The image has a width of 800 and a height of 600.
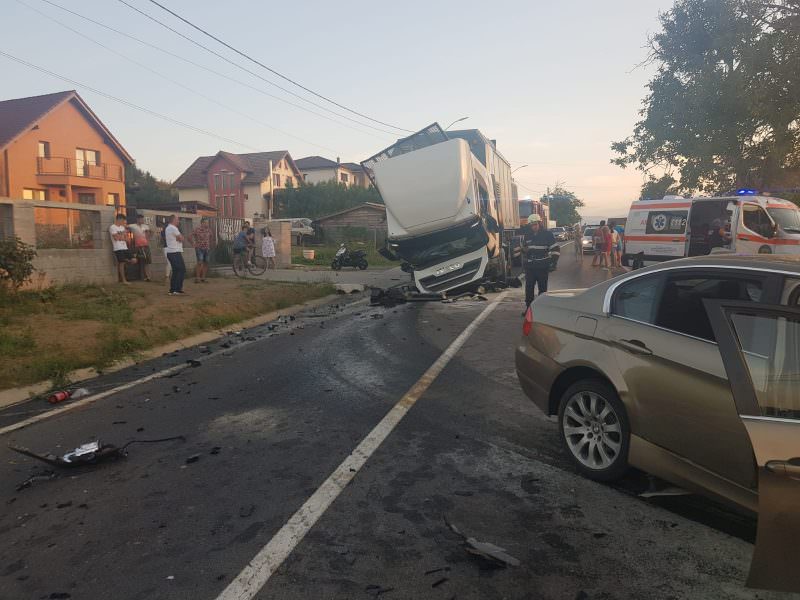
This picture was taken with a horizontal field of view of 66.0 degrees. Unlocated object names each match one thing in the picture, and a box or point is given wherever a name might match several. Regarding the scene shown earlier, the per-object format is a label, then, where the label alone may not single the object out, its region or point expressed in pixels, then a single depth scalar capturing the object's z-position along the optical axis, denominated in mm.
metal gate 22922
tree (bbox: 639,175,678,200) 35125
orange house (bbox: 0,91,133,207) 37062
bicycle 20250
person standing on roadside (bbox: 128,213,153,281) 15742
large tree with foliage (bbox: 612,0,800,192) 22656
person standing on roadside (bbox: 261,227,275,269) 24094
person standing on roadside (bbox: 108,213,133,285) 14891
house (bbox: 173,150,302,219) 61062
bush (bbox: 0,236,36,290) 11336
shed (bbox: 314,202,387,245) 46031
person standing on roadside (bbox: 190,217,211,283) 16578
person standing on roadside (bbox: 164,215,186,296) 14336
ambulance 17156
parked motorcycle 26688
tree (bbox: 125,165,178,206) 60816
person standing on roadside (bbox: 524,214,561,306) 11875
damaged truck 13594
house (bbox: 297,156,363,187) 76125
